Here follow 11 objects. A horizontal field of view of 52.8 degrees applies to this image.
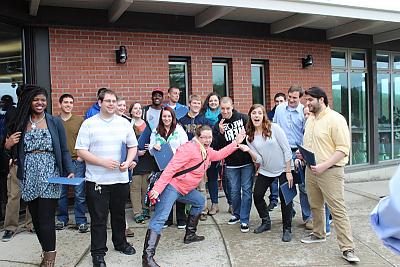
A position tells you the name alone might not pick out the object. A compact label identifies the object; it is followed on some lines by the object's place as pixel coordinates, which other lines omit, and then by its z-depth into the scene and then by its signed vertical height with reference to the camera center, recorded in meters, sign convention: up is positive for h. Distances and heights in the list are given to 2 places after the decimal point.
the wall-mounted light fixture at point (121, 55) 6.41 +0.97
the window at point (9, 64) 5.70 +0.80
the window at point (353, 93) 9.04 +0.34
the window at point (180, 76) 7.25 +0.68
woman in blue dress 3.95 -0.42
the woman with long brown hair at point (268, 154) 4.84 -0.53
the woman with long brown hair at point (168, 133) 4.94 -0.24
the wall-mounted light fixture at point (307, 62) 8.11 +0.96
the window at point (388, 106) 9.80 +0.02
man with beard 4.17 -0.50
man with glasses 4.06 -0.47
